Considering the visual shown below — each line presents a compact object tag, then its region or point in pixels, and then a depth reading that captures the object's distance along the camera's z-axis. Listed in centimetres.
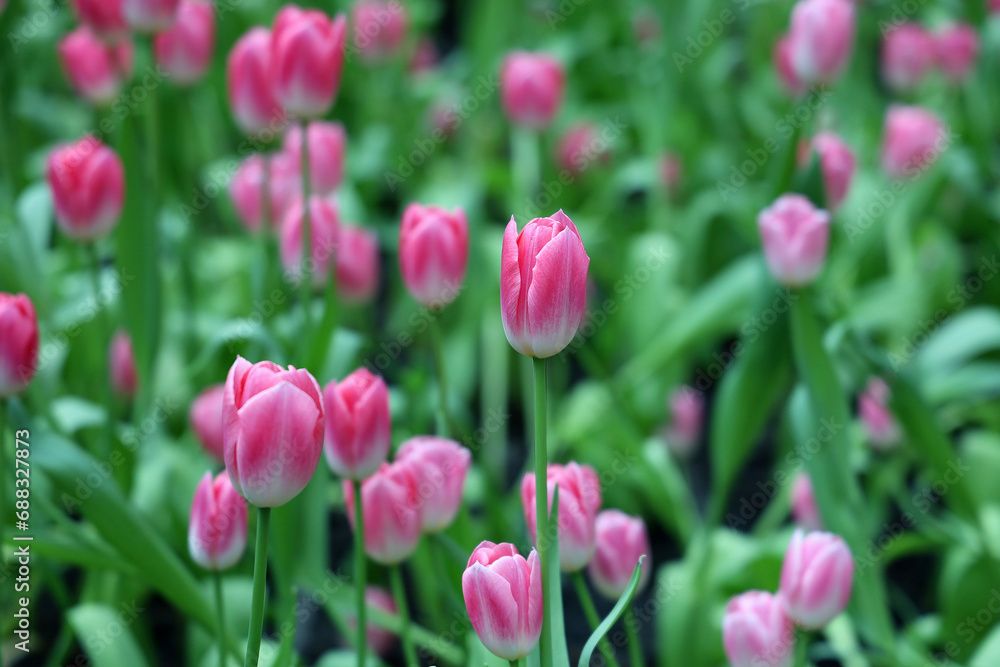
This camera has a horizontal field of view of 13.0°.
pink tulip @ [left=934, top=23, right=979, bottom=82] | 348
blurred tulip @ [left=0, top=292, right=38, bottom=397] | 230
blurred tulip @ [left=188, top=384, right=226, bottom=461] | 257
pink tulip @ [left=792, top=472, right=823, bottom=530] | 252
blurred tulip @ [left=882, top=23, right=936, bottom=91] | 360
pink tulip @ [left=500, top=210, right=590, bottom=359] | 214
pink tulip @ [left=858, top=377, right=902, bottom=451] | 270
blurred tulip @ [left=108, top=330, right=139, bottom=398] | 271
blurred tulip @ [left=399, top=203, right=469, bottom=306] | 235
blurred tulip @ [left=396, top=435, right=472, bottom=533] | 228
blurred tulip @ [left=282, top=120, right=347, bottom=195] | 261
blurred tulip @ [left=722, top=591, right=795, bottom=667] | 227
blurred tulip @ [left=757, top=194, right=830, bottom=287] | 241
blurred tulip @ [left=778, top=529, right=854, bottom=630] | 226
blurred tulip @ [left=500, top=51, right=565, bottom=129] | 310
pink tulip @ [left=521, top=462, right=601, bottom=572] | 223
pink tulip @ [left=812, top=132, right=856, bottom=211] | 260
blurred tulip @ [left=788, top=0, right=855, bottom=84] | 255
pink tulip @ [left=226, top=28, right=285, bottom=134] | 252
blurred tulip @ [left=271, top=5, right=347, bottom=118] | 241
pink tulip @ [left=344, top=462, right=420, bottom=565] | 228
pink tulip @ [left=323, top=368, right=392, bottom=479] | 225
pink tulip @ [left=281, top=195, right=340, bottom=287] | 251
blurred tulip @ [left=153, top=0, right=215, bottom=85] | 272
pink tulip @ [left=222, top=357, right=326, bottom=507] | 213
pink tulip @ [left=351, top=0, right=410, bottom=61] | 395
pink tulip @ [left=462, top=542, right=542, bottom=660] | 214
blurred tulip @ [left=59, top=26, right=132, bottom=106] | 285
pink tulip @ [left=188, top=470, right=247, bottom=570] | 225
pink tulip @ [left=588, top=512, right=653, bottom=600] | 230
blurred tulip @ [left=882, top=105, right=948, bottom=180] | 303
